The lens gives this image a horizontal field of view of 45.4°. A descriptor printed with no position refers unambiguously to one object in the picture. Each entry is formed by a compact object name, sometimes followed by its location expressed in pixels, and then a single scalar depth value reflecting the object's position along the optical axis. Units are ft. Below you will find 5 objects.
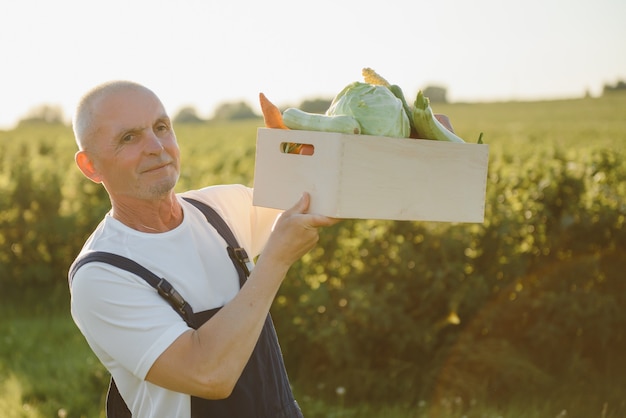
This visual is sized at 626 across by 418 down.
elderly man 7.89
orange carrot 9.62
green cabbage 8.68
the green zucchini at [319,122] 8.52
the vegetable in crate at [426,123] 8.82
